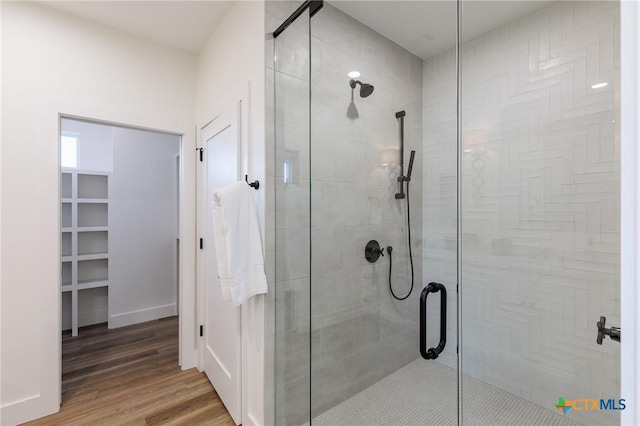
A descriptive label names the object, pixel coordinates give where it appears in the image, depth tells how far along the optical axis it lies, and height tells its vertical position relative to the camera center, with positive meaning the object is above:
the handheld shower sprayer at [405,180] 1.55 +0.18
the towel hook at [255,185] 1.65 +0.16
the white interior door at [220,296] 1.85 -0.64
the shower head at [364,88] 1.58 +0.68
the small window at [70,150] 3.40 +0.73
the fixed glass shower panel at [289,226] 1.60 -0.08
